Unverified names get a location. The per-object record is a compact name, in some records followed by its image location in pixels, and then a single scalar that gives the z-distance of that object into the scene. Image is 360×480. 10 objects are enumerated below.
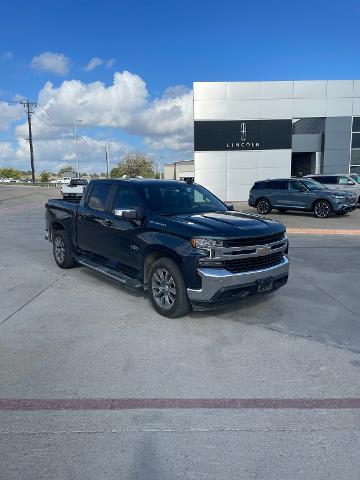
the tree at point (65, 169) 142.43
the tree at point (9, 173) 131.10
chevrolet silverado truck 4.71
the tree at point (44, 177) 94.62
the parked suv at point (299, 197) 16.98
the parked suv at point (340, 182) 20.23
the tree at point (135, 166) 93.81
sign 25.53
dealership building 25.22
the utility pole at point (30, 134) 62.19
